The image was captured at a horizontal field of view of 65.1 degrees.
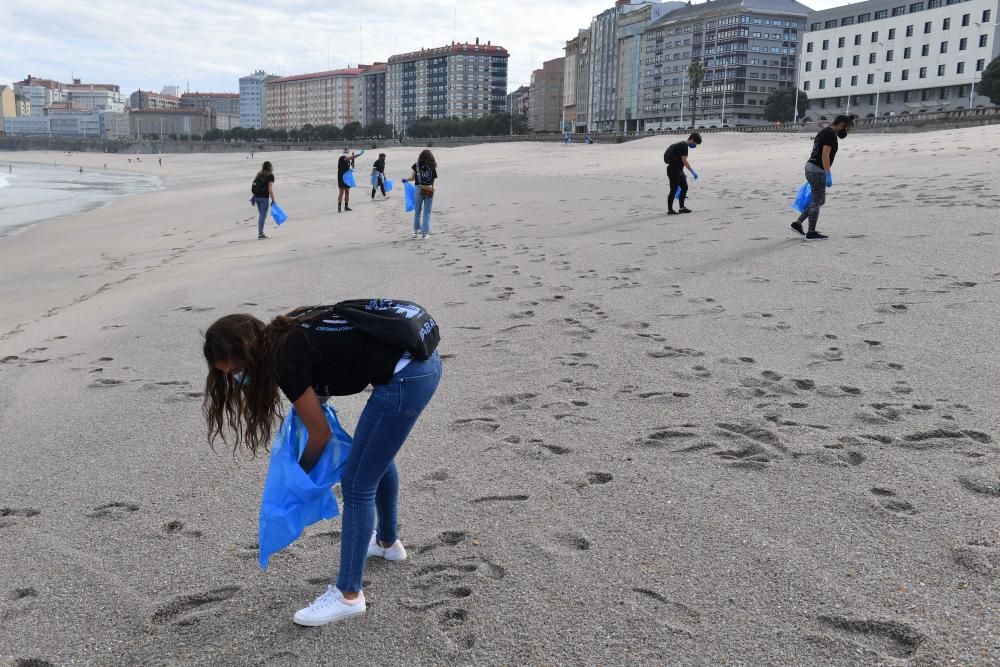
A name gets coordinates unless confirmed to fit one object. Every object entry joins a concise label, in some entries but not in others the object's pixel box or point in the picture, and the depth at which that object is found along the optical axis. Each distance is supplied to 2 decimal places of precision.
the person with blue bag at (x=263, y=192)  14.31
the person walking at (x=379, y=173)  20.30
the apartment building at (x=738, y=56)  105.75
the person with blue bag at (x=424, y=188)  12.50
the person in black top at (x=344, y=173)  17.80
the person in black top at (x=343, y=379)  2.48
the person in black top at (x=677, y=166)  12.66
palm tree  95.12
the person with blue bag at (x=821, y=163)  9.84
